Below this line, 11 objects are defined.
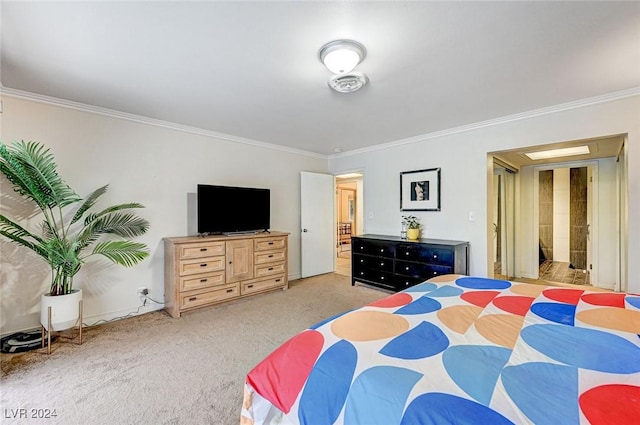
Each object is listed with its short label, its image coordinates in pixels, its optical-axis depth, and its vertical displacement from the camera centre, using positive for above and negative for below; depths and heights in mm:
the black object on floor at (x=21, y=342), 2395 -1136
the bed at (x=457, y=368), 829 -557
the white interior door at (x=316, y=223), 5129 -203
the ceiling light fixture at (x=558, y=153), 4156 +924
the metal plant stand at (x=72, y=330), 2407 -1068
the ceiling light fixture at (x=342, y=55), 1899 +1112
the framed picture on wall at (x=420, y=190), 4094 +345
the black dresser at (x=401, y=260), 3529 -656
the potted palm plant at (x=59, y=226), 2393 -139
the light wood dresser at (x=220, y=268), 3262 -721
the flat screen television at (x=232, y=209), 3656 +54
